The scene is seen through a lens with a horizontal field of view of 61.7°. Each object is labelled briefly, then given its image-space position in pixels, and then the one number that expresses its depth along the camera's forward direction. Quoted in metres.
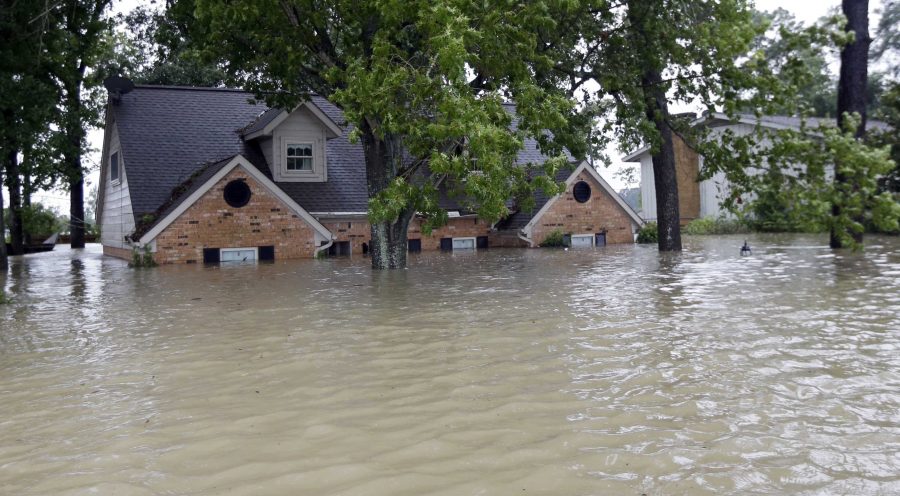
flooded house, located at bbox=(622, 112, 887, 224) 36.53
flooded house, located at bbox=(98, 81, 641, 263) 23.22
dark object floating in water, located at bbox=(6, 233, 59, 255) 35.67
